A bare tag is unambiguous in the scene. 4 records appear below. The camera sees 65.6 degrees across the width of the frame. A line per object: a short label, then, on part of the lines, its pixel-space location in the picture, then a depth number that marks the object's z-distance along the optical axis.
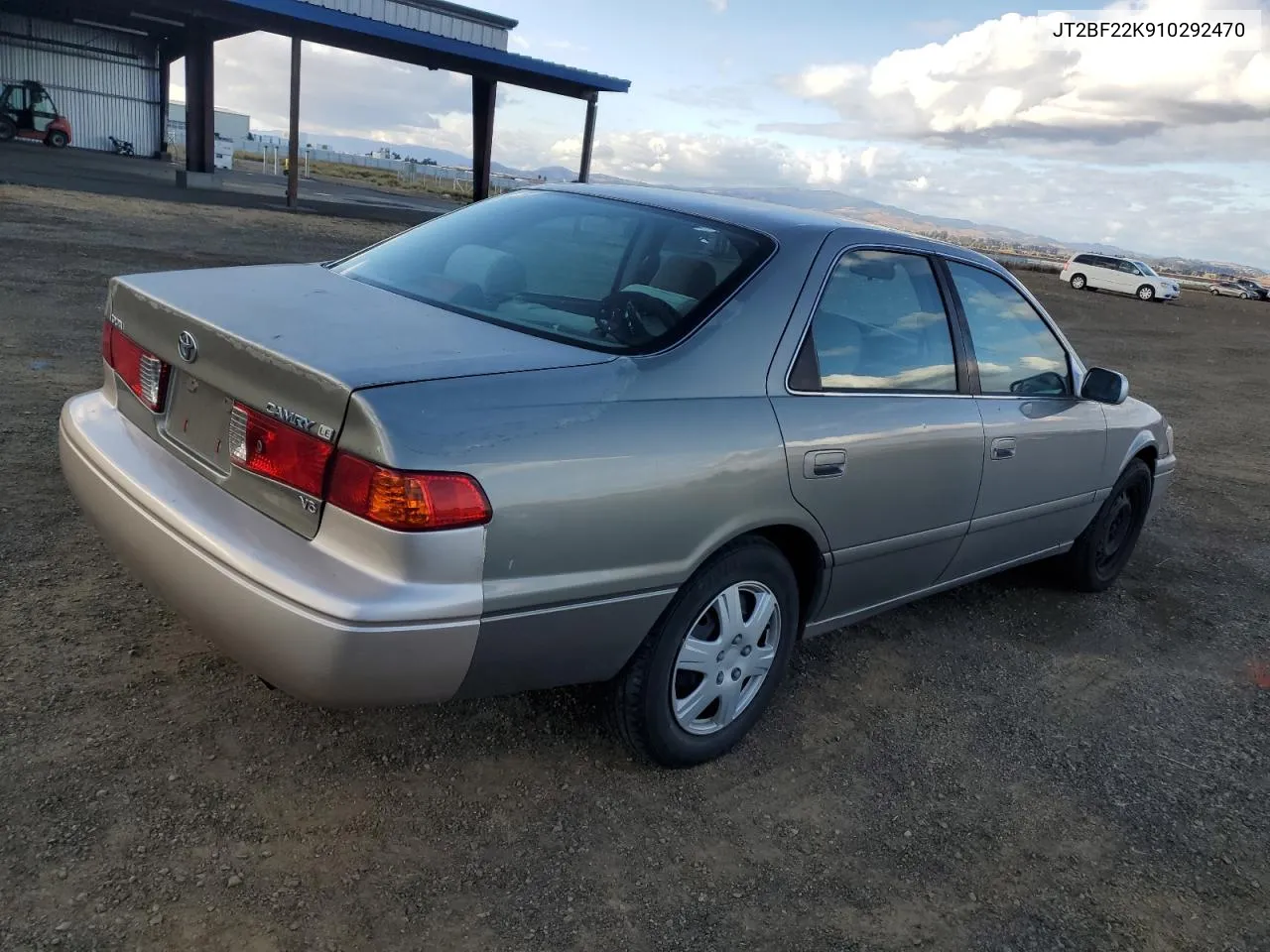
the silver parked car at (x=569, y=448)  2.16
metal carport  20.42
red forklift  32.75
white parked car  34.62
